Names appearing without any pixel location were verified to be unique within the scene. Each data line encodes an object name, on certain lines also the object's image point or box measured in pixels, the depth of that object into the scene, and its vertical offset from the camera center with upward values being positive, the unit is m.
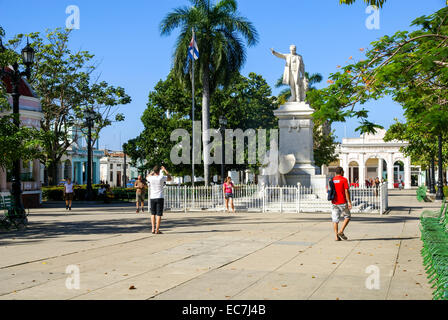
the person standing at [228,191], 21.70 -0.56
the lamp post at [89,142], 33.25 +2.47
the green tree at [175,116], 38.91 +4.79
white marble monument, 24.03 +2.02
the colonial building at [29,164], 28.00 +0.70
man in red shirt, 11.68 -0.56
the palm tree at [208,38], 29.83 +8.18
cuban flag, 26.88 +6.78
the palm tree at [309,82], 49.42 +9.50
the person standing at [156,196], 13.58 -0.46
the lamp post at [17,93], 16.25 +2.81
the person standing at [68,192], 24.83 -0.61
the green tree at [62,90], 35.66 +6.55
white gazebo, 81.75 +3.38
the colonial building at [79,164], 78.44 +2.37
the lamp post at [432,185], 42.51 -0.82
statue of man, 24.84 +4.98
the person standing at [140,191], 22.63 -0.54
